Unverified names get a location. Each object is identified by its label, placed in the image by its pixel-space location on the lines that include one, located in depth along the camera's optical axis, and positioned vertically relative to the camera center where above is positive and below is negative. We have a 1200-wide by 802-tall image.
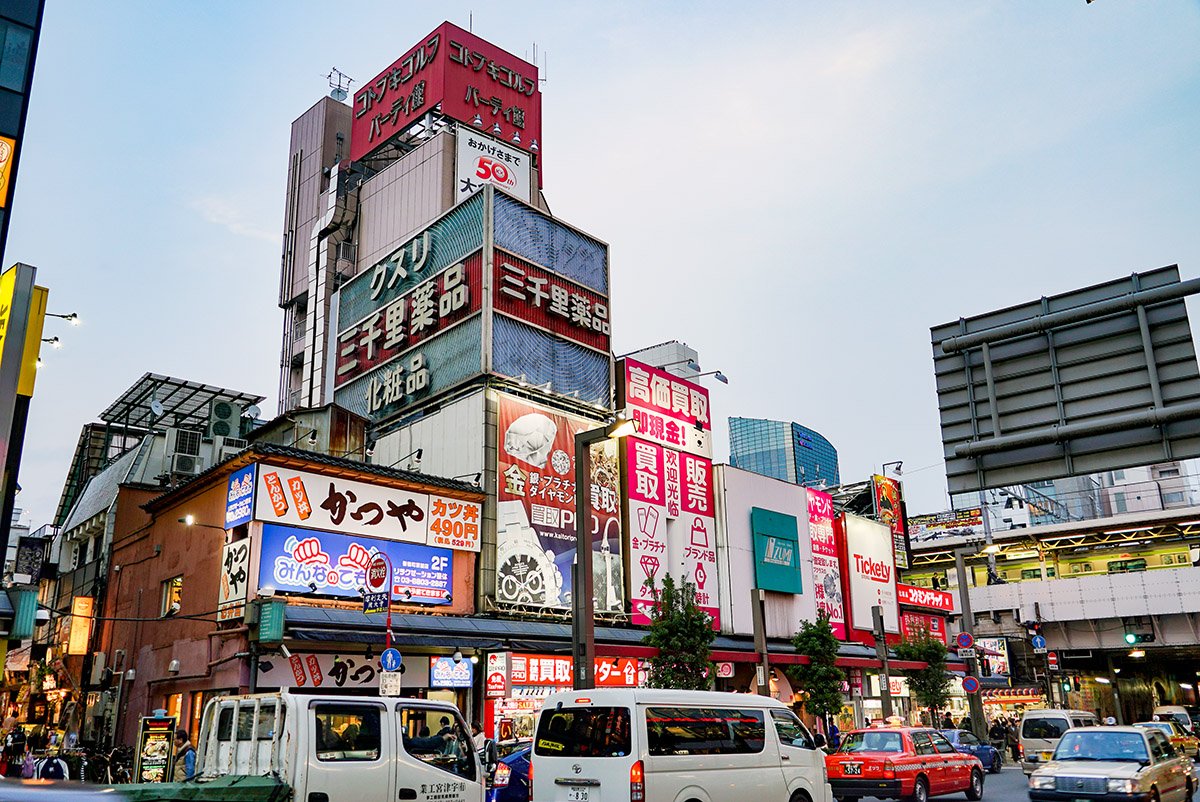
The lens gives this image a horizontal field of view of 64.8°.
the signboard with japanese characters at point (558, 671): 28.16 +0.36
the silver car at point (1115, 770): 15.59 -1.68
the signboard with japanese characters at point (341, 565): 24.67 +3.30
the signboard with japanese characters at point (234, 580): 24.08 +2.79
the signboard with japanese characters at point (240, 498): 24.69 +4.97
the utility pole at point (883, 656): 38.94 +0.76
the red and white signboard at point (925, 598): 51.34 +4.10
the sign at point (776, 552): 39.56 +5.20
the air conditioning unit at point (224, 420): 40.38 +11.37
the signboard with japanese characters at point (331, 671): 23.80 +0.47
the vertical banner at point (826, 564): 43.88 +5.10
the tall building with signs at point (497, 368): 30.98 +11.41
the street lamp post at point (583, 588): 18.62 +1.87
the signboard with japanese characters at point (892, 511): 51.62 +8.73
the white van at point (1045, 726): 28.00 -1.62
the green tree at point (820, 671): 37.53 +0.24
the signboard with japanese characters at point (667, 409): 36.75 +10.47
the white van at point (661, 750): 12.91 -0.95
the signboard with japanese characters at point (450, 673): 26.47 +0.37
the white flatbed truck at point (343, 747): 10.70 -0.65
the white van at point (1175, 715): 38.19 -1.92
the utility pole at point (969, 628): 40.00 +1.87
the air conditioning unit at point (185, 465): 37.06 +8.73
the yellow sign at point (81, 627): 34.19 +2.44
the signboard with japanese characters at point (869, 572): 46.56 +5.06
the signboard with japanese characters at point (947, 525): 77.52 +12.91
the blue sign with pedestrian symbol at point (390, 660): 20.19 +0.59
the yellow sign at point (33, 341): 24.11 +8.81
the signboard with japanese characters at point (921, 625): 50.22 +2.60
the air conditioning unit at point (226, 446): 38.94 +9.97
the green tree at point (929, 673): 44.56 +0.02
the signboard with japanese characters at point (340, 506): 25.05 +4.94
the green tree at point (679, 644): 31.08 +1.15
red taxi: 20.12 -1.94
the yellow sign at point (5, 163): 25.84 +14.18
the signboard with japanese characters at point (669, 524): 34.25 +5.72
